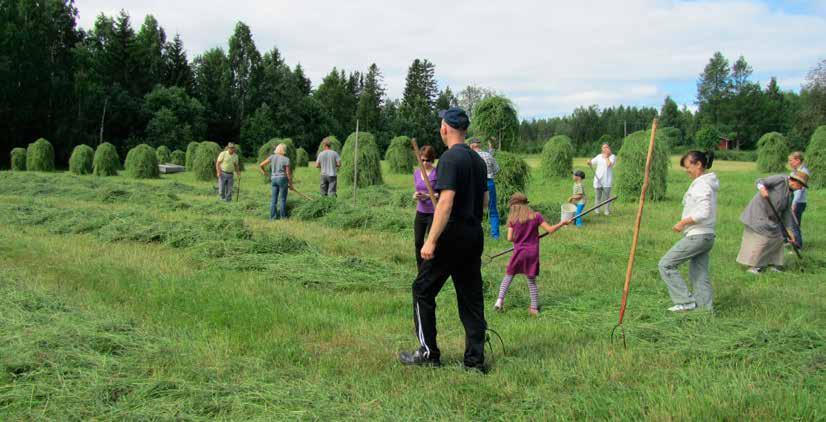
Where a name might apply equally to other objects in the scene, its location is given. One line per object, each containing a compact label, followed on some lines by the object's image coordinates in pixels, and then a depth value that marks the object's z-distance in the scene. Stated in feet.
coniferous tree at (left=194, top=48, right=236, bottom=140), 193.73
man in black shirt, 13.08
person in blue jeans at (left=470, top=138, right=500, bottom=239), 32.10
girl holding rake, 19.62
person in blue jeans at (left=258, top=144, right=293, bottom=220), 40.65
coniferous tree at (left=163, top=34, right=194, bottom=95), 193.67
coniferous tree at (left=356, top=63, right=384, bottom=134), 232.53
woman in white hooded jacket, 18.81
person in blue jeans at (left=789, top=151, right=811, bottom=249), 29.53
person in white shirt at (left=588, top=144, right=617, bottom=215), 43.24
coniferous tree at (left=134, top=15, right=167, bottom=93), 179.69
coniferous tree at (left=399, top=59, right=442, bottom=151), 227.40
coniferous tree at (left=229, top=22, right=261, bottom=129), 207.51
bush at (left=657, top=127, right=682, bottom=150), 62.88
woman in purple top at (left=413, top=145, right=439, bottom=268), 20.39
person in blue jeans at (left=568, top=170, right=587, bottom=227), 39.90
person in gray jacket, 25.71
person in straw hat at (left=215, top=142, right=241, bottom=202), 50.44
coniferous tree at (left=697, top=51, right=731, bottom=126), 280.51
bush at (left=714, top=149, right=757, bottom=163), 189.78
